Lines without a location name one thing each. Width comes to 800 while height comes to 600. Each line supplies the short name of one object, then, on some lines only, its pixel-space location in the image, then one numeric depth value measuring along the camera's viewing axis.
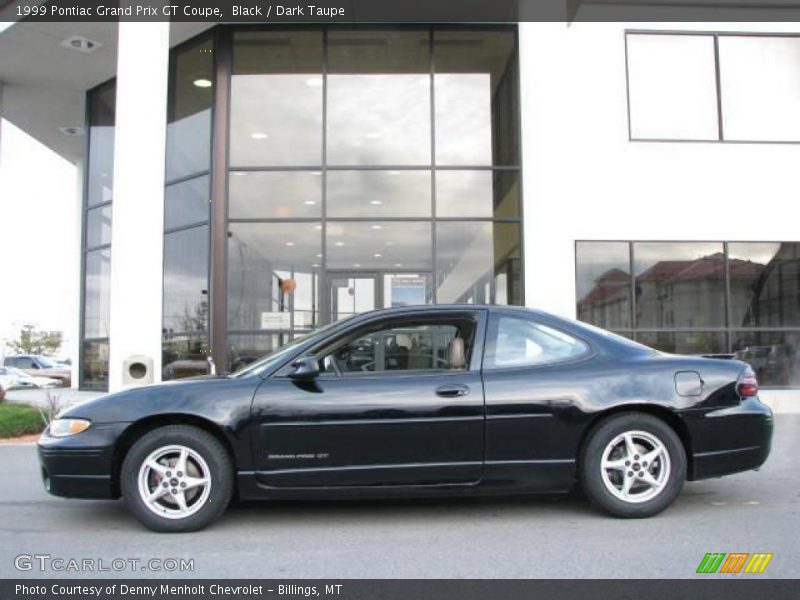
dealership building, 12.25
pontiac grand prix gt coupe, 4.75
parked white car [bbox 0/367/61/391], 25.98
